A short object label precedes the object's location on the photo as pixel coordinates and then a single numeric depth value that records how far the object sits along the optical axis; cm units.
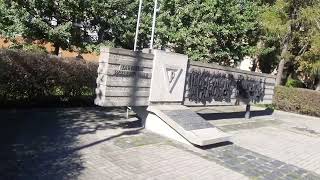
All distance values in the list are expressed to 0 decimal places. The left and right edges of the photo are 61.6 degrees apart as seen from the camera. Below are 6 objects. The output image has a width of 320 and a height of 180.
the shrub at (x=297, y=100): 1240
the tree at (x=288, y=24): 1315
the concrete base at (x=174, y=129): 587
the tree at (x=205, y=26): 1219
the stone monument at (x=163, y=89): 572
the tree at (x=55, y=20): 1103
